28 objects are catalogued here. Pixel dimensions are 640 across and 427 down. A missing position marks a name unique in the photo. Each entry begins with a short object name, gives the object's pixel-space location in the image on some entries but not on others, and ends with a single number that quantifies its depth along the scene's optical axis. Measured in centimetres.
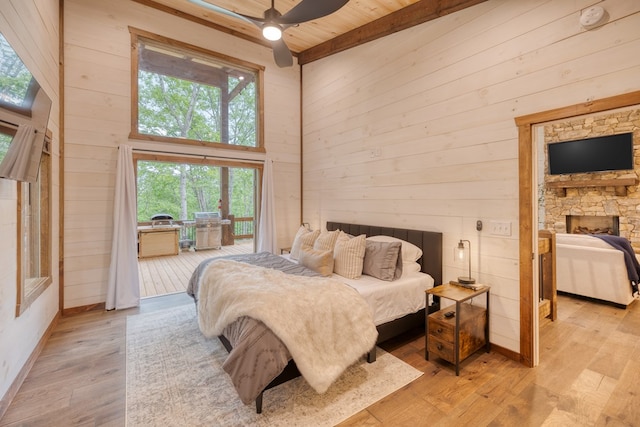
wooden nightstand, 236
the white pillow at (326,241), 333
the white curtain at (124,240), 368
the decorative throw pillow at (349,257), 303
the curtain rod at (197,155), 392
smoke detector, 202
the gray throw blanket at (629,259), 352
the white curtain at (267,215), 488
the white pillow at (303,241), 365
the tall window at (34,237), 230
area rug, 187
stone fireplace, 515
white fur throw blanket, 192
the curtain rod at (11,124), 164
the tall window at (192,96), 404
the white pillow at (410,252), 319
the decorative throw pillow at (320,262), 303
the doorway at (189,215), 662
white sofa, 354
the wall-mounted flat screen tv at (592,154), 511
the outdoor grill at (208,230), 741
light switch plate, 256
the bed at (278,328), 181
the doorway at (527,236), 241
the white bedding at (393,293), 261
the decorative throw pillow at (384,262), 291
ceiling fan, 222
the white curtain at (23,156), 173
